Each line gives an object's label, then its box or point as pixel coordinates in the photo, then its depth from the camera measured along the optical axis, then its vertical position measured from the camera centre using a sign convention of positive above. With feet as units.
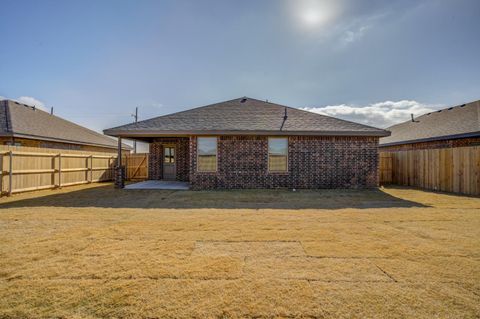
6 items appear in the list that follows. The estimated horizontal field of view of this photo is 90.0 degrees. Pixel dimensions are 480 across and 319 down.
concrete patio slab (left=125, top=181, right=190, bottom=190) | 39.81 -3.86
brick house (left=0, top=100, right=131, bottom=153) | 44.34 +6.80
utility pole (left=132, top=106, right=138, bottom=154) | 114.01 +22.82
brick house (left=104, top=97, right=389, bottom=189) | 37.81 +1.02
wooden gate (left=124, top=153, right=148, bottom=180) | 58.39 -0.71
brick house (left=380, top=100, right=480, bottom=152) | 42.75 +6.96
